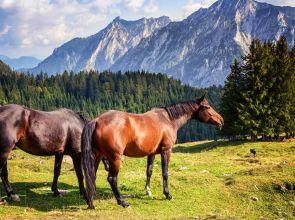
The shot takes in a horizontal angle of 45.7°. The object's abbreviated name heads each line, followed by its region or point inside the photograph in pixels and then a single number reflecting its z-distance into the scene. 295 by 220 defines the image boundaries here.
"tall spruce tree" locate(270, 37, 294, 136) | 52.72
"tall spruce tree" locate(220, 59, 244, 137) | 54.19
